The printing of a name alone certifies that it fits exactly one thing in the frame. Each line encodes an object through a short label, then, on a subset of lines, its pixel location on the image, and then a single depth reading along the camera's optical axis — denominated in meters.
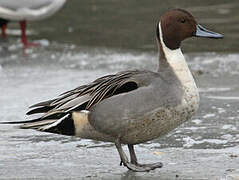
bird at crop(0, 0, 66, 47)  21.23
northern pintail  9.28
